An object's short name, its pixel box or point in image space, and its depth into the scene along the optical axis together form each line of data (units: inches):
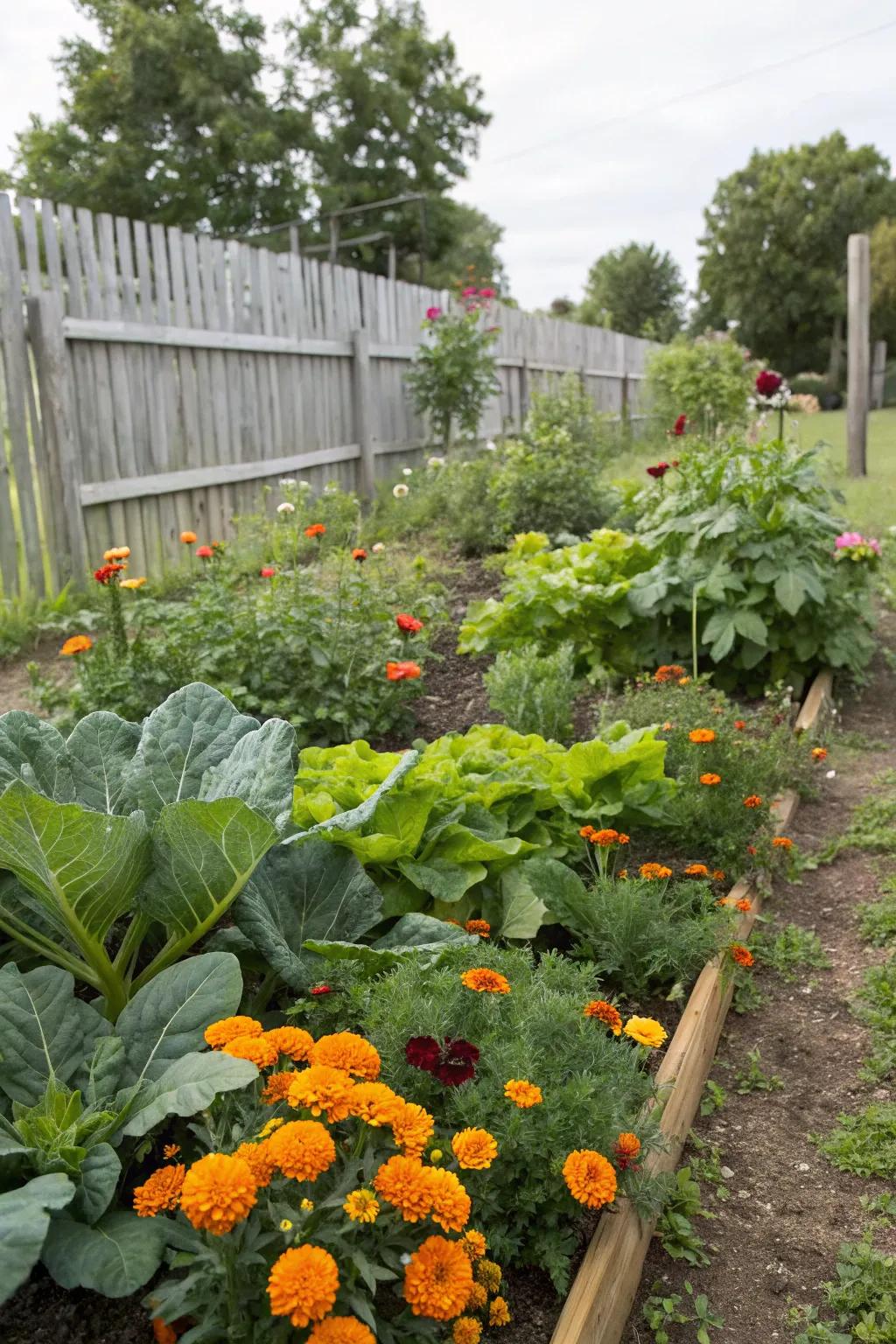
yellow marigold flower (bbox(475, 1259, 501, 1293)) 60.0
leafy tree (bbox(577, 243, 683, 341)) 1796.3
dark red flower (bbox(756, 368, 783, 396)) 207.6
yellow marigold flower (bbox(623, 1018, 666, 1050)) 73.7
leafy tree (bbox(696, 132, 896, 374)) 1577.3
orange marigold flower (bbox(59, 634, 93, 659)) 140.3
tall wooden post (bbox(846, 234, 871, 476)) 468.8
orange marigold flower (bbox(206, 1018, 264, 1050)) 61.8
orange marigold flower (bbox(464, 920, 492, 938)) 91.9
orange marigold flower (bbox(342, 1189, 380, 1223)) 51.6
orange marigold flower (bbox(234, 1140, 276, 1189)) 51.3
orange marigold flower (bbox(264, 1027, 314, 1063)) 60.6
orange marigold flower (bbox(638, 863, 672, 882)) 103.6
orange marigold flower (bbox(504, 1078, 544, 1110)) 62.1
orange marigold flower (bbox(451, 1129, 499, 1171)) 57.7
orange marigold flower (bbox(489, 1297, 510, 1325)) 59.1
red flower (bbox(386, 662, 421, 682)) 140.7
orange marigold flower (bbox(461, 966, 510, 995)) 71.6
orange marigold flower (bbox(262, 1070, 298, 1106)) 59.9
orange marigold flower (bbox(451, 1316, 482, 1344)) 55.2
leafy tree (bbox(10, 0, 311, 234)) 1125.7
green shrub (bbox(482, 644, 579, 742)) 154.2
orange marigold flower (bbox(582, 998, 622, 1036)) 75.7
